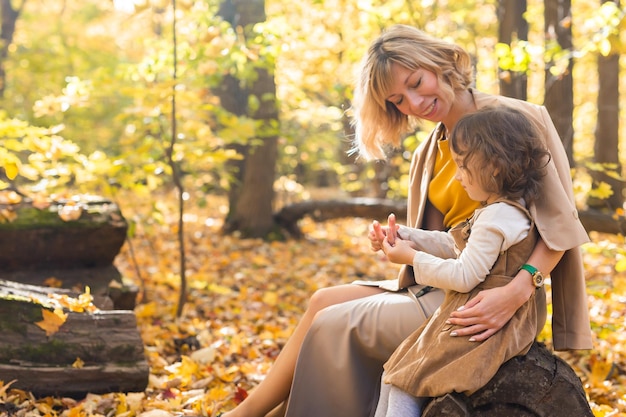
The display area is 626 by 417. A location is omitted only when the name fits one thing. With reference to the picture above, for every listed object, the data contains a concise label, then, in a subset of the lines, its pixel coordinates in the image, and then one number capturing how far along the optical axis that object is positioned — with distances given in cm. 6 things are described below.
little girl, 198
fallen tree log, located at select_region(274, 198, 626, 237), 803
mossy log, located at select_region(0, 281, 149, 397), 289
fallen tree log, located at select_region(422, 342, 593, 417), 200
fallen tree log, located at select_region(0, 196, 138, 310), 417
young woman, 214
